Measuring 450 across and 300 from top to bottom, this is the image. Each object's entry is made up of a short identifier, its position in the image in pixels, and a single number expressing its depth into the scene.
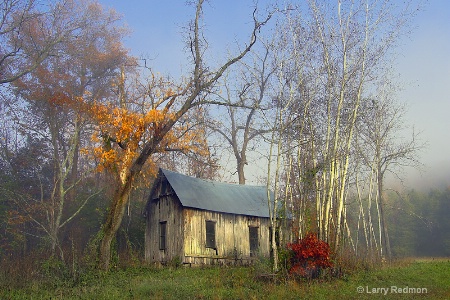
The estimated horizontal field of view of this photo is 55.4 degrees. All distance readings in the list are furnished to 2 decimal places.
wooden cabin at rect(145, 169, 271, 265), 23.45
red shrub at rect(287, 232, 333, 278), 15.37
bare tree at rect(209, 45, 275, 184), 34.56
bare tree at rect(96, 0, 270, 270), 18.03
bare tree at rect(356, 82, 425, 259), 24.75
